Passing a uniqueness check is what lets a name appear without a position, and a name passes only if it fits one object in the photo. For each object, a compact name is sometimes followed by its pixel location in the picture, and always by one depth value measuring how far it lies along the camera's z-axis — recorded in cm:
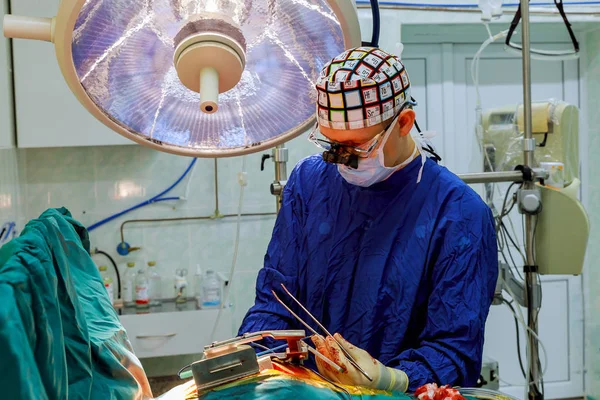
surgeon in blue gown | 132
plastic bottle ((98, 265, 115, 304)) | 298
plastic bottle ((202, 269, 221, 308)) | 298
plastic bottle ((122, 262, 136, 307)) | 302
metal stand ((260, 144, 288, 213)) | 217
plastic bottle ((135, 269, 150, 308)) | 299
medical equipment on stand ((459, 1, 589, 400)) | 213
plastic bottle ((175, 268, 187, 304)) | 308
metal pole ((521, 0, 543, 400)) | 211
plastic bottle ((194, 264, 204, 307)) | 311
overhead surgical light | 78
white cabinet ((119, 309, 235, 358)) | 283
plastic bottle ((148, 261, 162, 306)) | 312
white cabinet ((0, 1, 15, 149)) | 263
